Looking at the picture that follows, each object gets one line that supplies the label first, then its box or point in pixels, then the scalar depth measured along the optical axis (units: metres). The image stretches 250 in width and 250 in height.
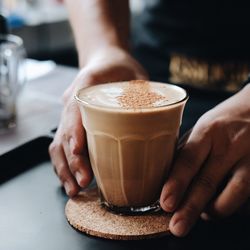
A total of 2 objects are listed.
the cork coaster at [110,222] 0.81
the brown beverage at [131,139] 0.82
